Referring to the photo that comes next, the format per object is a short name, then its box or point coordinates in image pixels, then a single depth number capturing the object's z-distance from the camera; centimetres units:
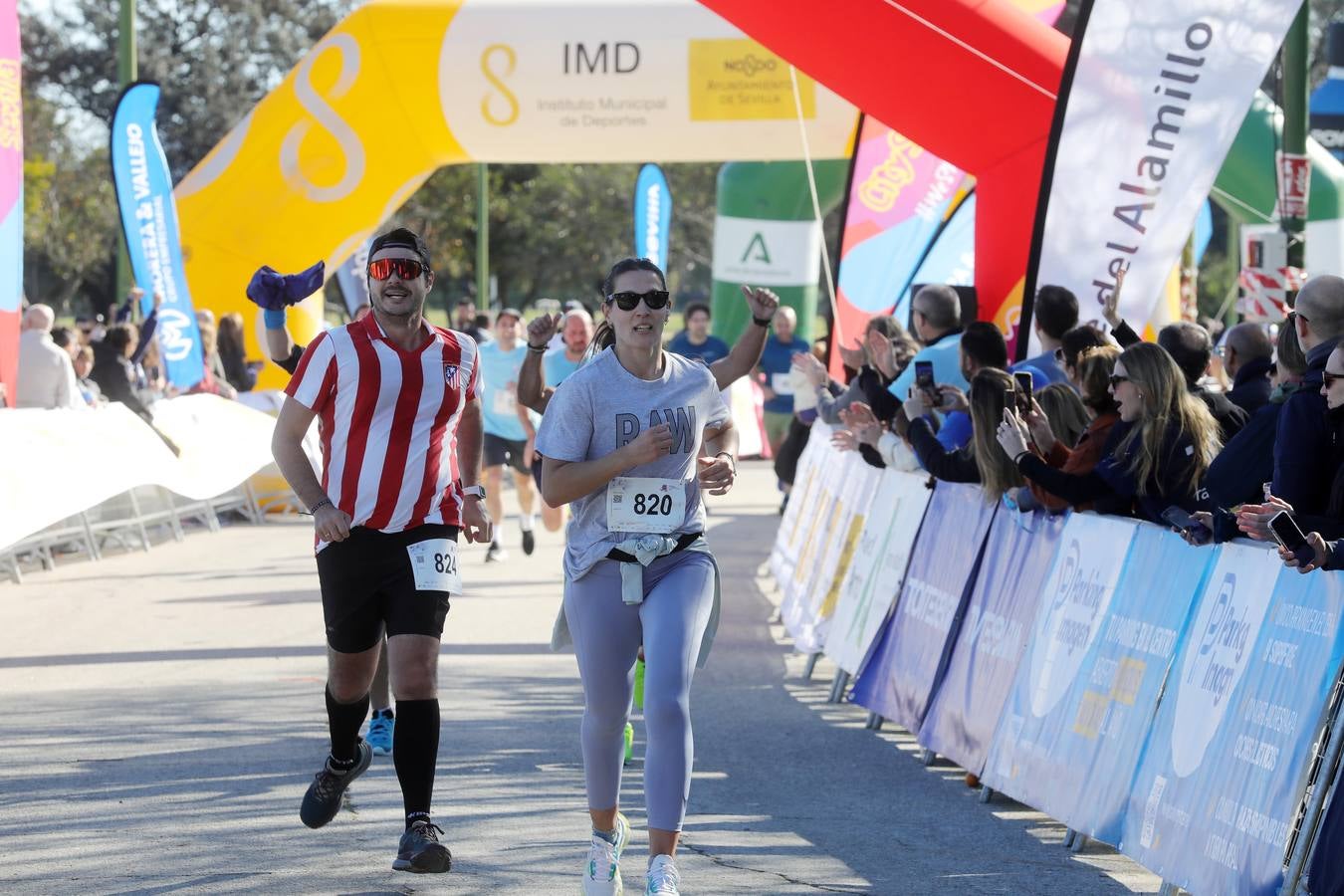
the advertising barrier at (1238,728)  1054
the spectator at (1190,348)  1633
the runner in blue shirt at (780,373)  3725
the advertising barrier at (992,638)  1512
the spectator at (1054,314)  1870
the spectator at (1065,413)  1609
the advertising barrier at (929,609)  1669
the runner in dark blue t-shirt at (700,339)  3253
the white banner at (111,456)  2517
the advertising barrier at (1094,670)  1266
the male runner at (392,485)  1245
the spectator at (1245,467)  1274
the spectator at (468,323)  5529
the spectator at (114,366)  3522
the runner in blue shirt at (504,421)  3098
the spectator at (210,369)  3822
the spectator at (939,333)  2009
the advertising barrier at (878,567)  1859
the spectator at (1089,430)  1520
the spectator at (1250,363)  1670
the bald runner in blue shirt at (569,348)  2516
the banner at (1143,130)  1945
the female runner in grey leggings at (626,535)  1122
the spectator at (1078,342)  1678
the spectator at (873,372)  2003
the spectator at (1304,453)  1134
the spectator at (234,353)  3900
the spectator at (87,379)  3628
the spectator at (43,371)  3153
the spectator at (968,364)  1828
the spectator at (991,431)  1559
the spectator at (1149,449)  1379
